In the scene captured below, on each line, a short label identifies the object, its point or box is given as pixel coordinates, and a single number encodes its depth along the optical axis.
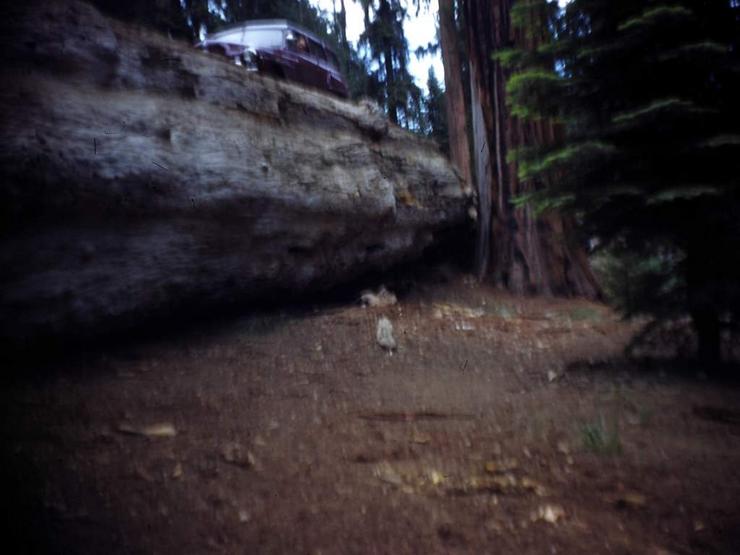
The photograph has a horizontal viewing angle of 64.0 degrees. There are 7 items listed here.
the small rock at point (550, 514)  2.67
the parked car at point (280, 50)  9.09
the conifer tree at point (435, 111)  17.92
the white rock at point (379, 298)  7.52
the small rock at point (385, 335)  5.98
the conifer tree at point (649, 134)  4.39
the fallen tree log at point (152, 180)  4.05
